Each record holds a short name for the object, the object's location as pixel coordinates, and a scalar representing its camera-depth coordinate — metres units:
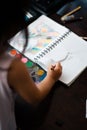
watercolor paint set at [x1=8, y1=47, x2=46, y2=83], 1.10
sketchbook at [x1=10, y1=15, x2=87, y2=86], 1.12
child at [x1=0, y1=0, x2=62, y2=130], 0.78
